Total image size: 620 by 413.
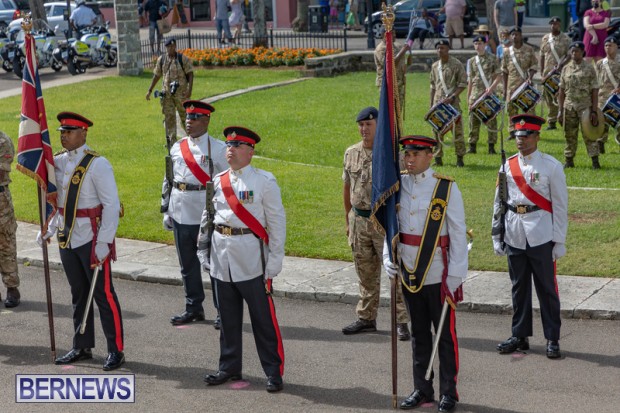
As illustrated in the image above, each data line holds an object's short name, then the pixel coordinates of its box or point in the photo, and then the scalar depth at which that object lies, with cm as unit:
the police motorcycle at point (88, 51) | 3169
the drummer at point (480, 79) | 1770
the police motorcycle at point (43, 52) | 3158
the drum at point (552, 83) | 1877
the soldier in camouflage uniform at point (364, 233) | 926
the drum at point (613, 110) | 1554
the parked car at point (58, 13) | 4300
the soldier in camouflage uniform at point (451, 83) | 1667
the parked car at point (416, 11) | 3488
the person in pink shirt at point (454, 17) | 3180
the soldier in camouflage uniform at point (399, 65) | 1827
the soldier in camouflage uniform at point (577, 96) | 1617
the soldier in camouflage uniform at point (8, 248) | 1084
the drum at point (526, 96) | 1702
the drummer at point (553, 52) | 1994
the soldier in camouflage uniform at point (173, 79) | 1938
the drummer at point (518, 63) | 1847
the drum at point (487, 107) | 1666
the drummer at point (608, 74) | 1627
